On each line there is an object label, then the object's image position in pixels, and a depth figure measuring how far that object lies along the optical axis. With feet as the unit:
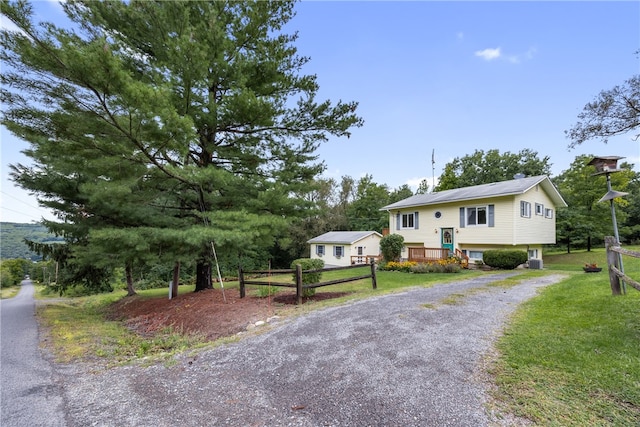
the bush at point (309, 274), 27.02
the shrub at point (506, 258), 47.45
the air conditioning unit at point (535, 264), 49.01
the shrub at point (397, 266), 51.69
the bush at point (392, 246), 60.54
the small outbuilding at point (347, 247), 80.53
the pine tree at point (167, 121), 20.79
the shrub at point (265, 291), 29.20
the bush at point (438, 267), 46.42
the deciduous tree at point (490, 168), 96.84
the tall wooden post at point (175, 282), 35.76
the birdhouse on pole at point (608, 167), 20.59
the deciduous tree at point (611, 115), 35.68
